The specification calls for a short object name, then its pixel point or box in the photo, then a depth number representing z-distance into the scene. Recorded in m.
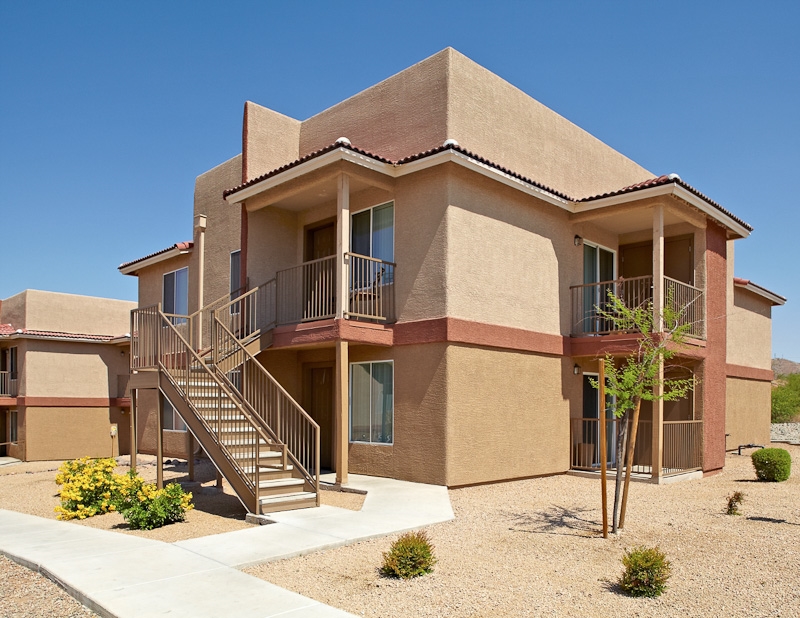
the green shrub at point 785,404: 35.94
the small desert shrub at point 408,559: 7.21
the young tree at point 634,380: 9.29
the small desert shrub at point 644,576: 6.69
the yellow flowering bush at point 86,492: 11.31
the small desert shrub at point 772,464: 14.45
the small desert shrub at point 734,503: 10.76
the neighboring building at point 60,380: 26.77
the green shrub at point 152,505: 10.02
